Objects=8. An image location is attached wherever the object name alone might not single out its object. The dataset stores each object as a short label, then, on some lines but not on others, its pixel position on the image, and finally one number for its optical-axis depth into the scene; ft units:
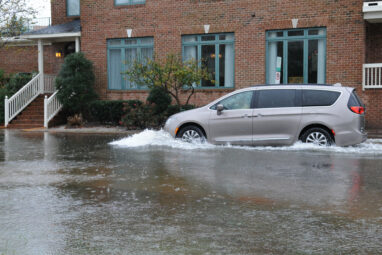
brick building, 64.03
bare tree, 86.43
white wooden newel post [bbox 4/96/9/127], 77.29
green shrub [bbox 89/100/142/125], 74.49
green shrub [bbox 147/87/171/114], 68.90
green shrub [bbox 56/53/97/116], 76.02
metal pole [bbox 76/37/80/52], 82.15
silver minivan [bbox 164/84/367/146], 41.81
